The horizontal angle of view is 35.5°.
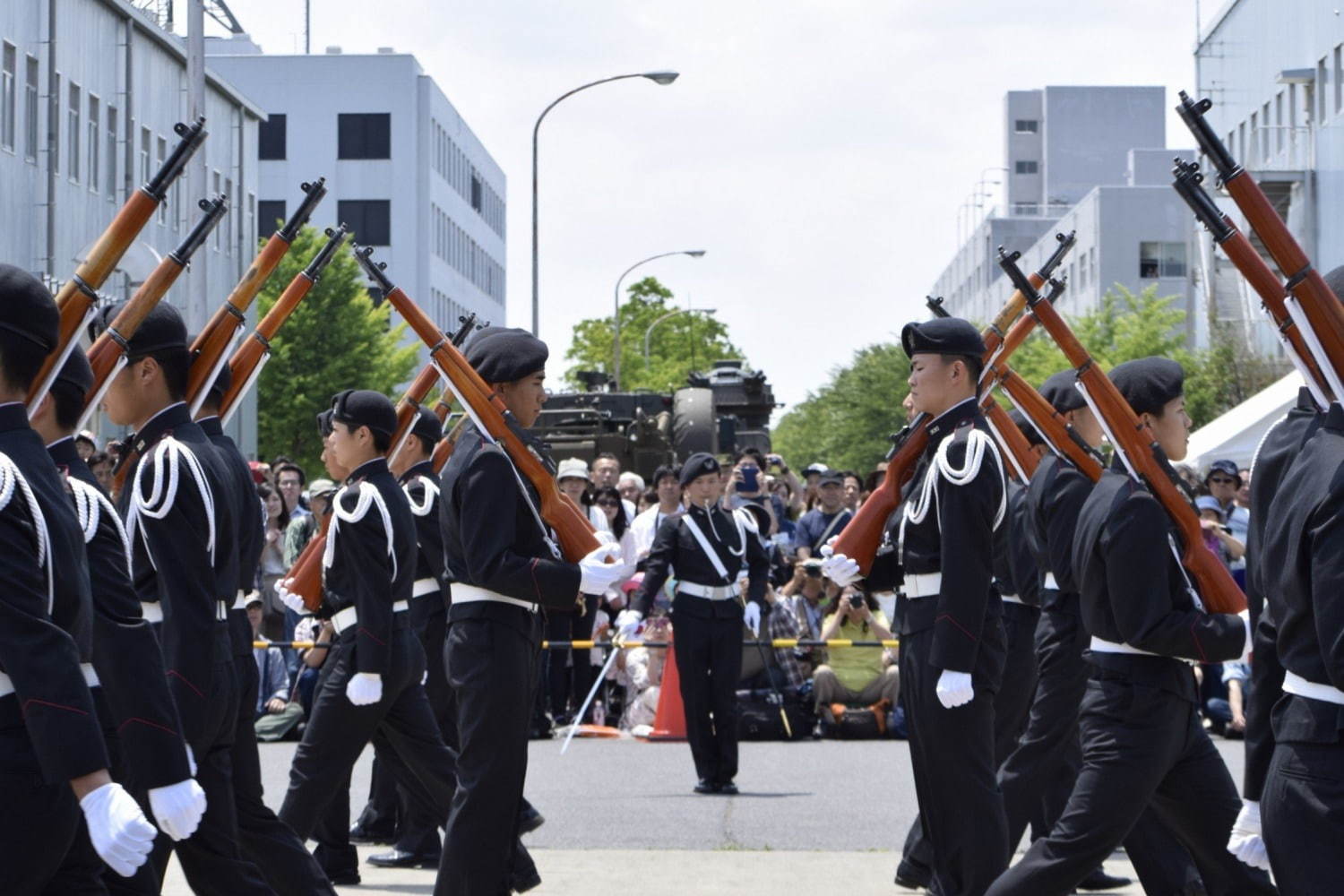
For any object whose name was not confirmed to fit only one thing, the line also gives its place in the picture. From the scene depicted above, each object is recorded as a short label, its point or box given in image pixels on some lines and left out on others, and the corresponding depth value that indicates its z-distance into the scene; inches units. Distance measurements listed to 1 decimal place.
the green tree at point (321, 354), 2026.3
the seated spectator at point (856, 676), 616.7
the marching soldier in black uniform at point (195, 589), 234.8
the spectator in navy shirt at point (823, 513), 785.6
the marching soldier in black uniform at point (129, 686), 183.2
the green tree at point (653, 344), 2652.6
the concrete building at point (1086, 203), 2839.6
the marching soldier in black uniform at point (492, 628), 281.3
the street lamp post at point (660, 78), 1312.5
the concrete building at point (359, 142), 2807.6
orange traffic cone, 609.9
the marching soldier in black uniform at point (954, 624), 270.1
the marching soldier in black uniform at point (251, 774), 257.0
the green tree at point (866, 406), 2891.2
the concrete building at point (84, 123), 1236.5
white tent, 842.2
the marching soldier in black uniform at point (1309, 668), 176.4
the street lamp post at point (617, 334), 1995.4
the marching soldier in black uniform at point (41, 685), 159.8
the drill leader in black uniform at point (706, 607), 498.3
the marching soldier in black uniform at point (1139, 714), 253.8
